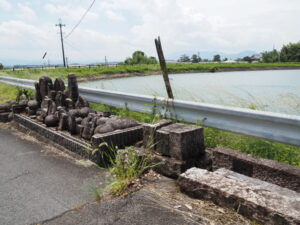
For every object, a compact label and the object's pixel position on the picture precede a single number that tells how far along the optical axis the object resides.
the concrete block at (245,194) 1.87
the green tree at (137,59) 67.46
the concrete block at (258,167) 2.36
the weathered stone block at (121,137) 3.45
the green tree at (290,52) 76.07
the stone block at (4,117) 6.46
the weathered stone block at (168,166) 2.86
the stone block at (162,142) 2.99
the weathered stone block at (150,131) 3.16
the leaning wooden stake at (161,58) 4.53
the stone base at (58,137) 3.95
